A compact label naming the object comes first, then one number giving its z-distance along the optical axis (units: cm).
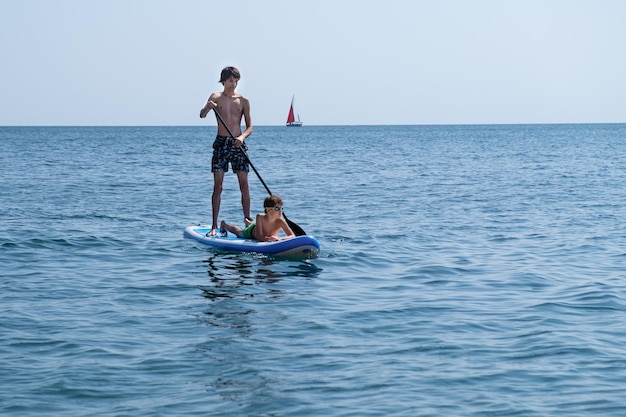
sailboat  14475
